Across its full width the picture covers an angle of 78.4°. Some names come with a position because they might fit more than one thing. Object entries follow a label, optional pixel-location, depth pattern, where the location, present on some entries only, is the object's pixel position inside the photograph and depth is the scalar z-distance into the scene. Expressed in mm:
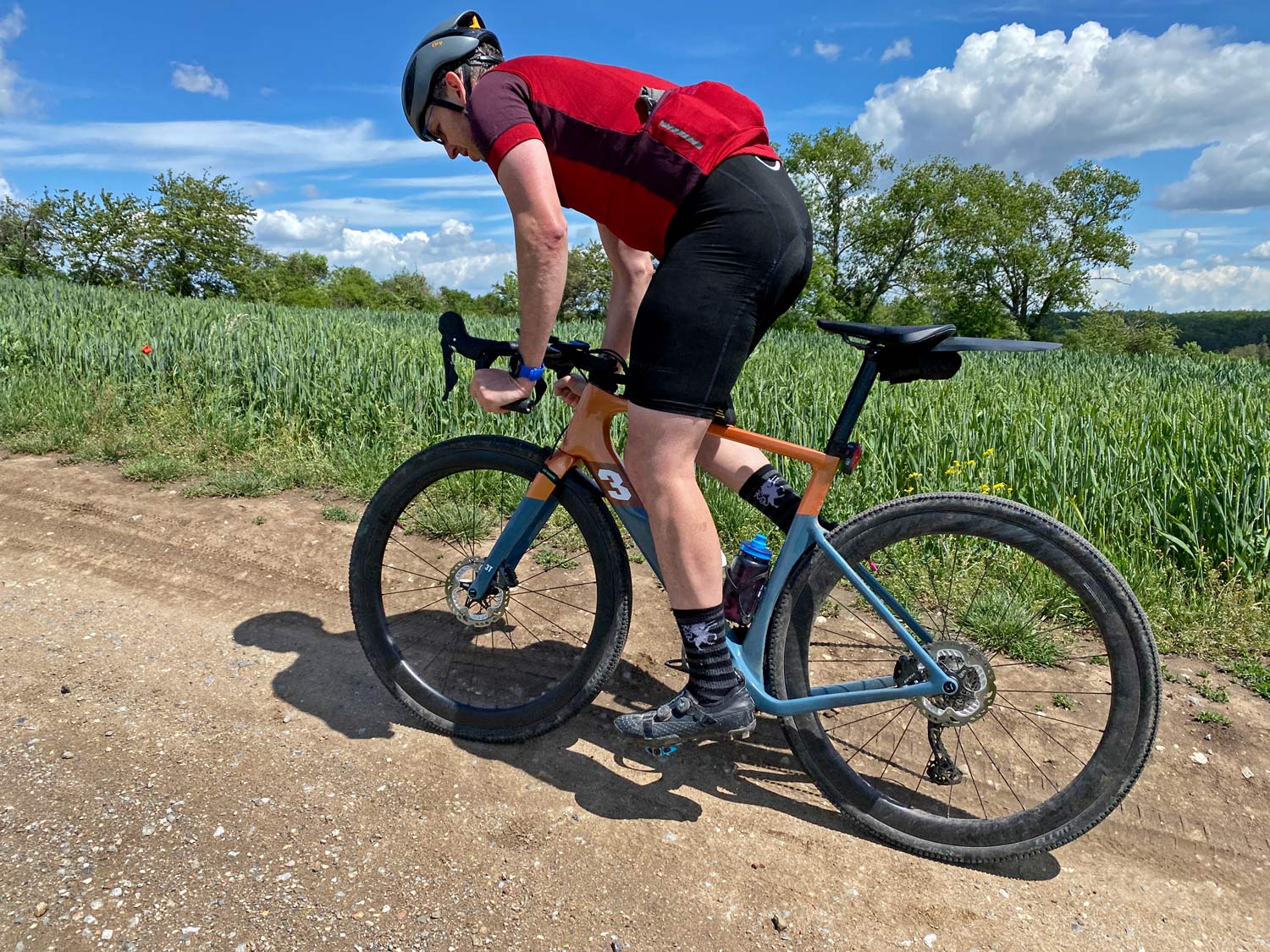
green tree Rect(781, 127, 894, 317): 56812
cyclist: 2047
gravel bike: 2068
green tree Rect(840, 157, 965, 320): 58156
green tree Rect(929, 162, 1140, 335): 58406
